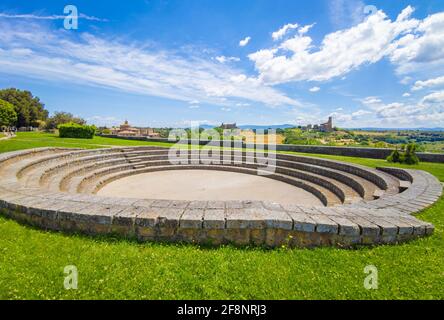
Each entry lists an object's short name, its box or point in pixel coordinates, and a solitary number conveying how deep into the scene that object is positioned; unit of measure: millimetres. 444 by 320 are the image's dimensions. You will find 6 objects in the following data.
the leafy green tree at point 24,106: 42169
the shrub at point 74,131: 22031
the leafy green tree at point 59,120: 41531
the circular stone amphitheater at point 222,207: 3254
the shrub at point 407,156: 11055
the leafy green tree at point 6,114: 33469
